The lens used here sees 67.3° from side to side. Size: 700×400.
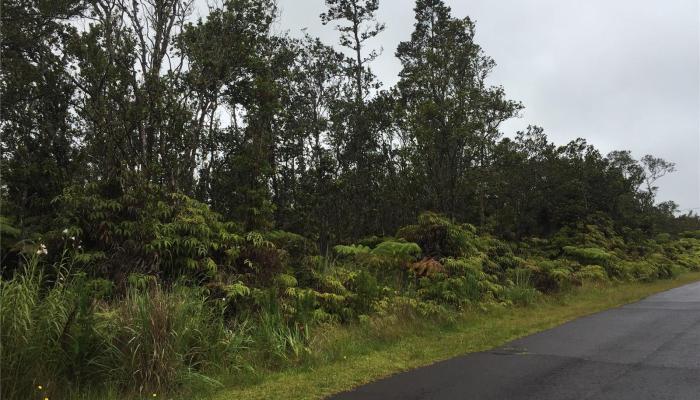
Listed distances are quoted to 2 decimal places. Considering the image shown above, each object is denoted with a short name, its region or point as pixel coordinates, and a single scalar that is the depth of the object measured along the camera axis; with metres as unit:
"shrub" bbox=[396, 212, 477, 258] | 14.12
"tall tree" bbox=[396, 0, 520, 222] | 17.09
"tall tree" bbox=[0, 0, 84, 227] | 12.30
